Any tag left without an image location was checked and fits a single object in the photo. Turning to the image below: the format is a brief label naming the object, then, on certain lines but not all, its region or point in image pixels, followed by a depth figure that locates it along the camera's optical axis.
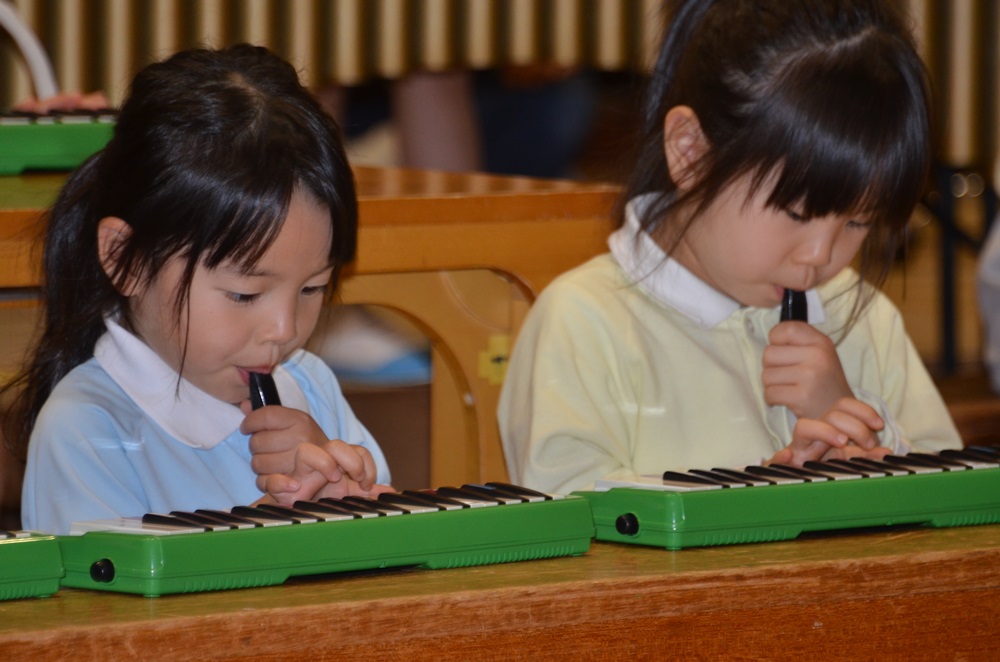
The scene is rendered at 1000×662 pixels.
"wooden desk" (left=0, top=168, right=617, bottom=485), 7.14
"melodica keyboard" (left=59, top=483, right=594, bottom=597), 6.10
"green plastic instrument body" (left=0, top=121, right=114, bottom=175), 7.18
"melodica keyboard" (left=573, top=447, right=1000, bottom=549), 6.31
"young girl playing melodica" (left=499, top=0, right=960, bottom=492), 6.88
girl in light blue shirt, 6.60
